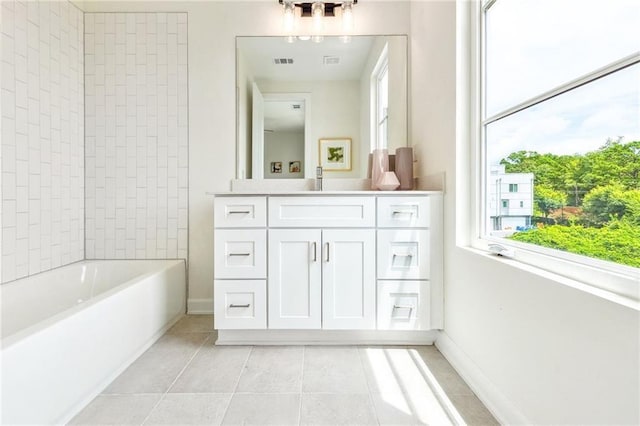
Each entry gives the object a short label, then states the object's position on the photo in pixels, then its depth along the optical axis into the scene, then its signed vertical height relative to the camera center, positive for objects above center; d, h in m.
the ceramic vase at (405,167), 2.25 +0.29
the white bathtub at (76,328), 1.09 -0.50
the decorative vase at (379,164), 2.27 +0.31
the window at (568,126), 0.88 +0.27
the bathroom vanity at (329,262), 1.91 -0.27
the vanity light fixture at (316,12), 2.45 +1.40
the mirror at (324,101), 2.46 +0.77
